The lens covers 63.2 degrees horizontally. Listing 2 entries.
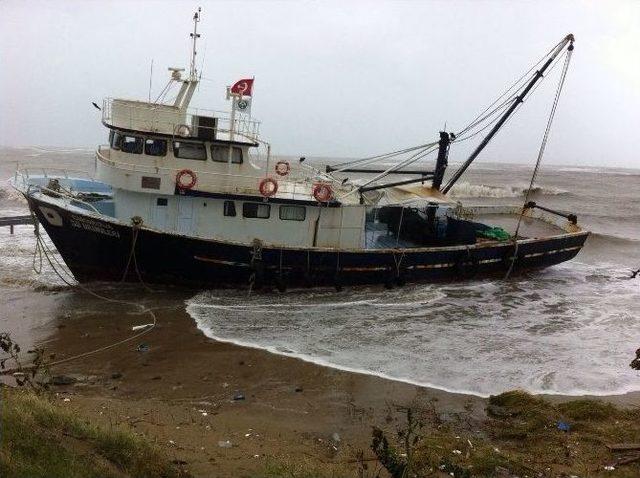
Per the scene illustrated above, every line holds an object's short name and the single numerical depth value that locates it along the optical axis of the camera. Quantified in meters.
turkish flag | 14.93
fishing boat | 14.30
